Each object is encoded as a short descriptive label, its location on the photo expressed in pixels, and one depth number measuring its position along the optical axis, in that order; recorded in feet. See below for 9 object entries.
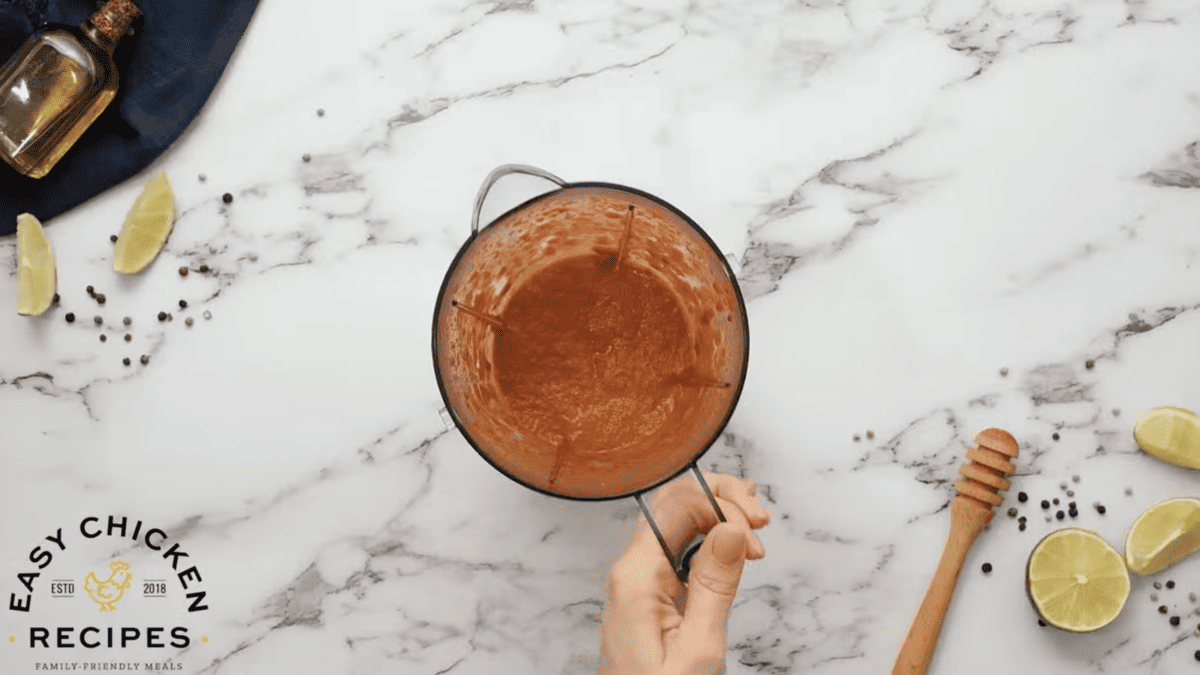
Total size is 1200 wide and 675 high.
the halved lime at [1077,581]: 3.10
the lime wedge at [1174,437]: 3.17
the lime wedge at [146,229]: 3.24
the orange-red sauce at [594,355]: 2.84
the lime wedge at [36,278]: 3.24
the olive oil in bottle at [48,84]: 3.11
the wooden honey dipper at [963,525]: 3.14
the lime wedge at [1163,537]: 3.14
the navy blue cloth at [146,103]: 3.21
